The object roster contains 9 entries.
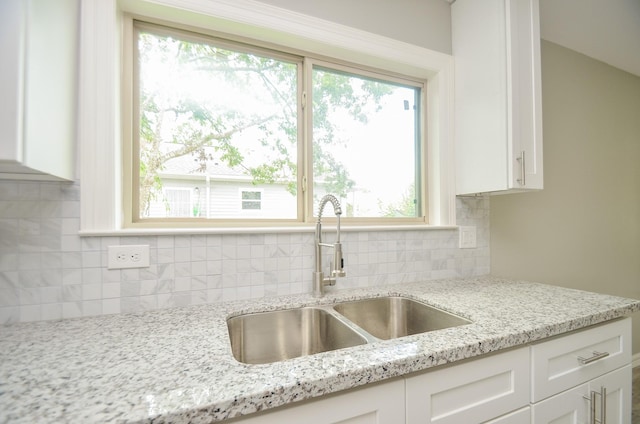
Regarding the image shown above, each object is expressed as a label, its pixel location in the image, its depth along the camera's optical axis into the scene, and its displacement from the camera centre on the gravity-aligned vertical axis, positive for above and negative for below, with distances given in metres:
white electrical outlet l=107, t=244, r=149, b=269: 0.98 -0.14
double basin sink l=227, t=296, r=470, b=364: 1.00 -0.44
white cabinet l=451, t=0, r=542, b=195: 1.30 +0.58
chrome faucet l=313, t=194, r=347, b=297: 1.12 -0.19
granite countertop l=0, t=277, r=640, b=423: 0.48 -0.33
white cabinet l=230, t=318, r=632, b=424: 0.61 -0.49
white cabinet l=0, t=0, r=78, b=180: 0.56 +0.33
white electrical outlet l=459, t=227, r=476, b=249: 1.60 -0.13
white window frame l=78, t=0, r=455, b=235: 0.98 +0.66
